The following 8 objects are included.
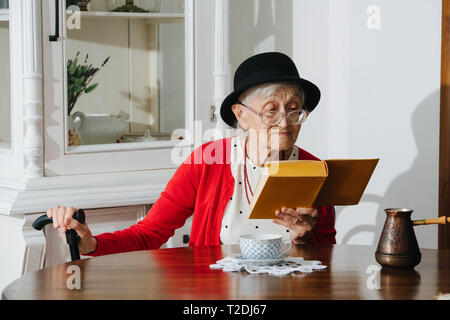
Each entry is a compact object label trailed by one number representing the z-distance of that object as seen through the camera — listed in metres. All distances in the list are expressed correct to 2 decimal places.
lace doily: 2.23
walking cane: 2.38
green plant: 2.95
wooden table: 2.08
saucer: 2.27
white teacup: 2.26
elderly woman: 2.59
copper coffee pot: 2.23
